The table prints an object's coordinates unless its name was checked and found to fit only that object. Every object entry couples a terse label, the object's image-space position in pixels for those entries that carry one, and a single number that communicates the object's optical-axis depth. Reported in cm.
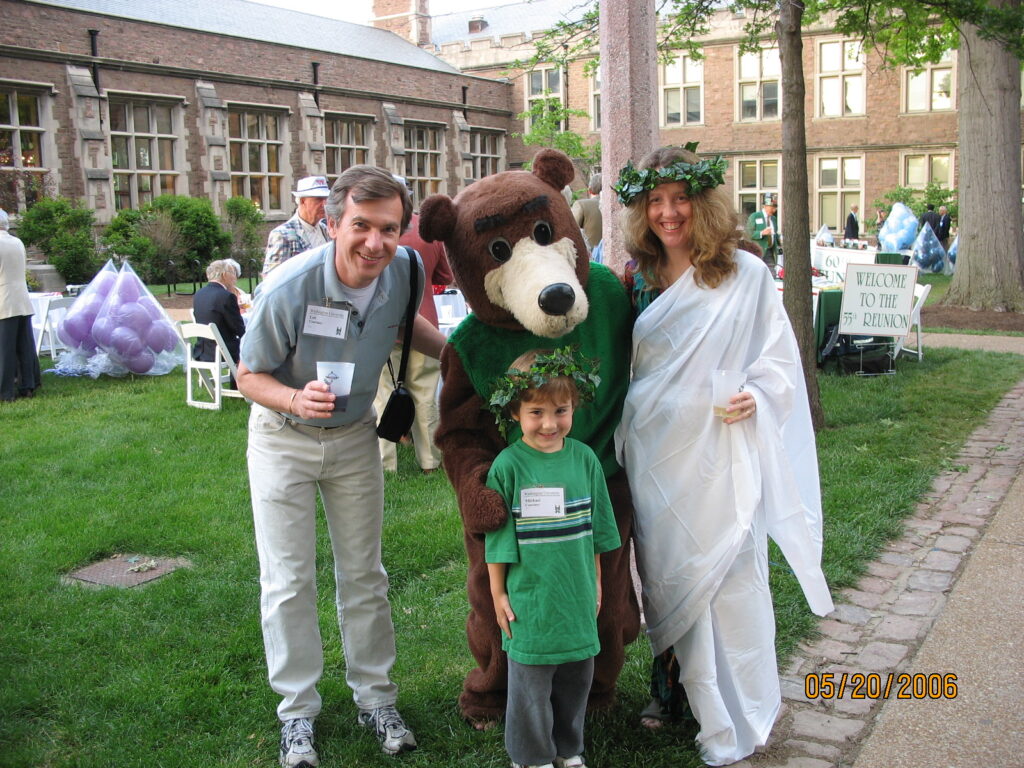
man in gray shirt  279
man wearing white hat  621
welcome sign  917
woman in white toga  277
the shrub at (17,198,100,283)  1753
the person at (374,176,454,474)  635
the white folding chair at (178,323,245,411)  838
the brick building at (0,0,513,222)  2131
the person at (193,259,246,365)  859
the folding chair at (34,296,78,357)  1127
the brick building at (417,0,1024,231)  2900
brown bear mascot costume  265
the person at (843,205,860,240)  2531
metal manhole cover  468
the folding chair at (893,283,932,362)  952
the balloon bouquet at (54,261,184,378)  1018
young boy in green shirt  258
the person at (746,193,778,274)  1512
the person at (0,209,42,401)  897
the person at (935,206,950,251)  2286
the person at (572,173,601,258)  765
